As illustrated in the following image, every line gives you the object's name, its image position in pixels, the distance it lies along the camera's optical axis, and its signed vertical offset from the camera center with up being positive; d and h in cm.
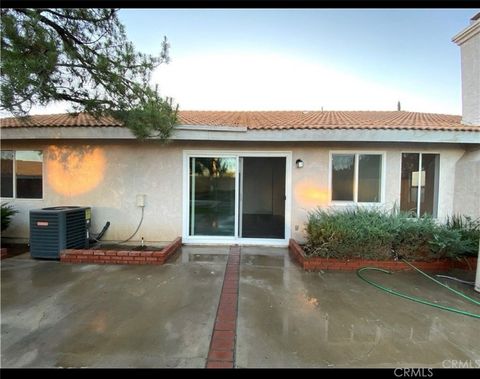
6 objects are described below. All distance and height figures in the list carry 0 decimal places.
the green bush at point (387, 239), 537 -112
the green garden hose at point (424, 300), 367 -173
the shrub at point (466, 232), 540 -100
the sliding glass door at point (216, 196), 722 -38
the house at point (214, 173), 689 +26
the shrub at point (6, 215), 675 -91
